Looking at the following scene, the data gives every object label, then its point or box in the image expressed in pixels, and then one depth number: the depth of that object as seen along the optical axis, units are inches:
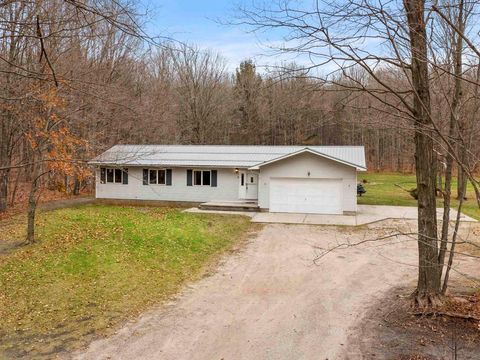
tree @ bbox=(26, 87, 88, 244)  451.8
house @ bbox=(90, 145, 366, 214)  791.1
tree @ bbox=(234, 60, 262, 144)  1635.1
